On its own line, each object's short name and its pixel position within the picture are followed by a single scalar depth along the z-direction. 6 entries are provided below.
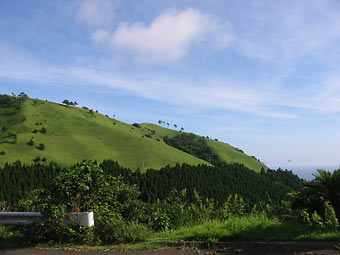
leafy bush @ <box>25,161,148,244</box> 6.41
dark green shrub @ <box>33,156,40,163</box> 110.28
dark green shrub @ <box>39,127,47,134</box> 132.90
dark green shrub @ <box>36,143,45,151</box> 118.69
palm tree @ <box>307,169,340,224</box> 6.20
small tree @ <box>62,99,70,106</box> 192.29
